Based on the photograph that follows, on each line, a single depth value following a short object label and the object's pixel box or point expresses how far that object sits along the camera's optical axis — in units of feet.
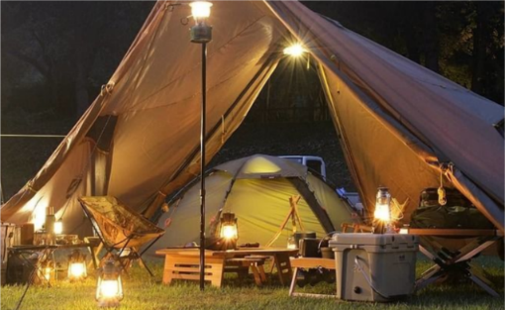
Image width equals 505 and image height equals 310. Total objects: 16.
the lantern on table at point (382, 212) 19.86
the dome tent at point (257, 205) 32.14
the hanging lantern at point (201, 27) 22.04
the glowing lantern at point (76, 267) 25.14
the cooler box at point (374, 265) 19.11
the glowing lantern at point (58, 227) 26.68
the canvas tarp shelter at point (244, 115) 20.94
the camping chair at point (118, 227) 25.07
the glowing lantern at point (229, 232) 25.25
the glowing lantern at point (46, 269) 24.35
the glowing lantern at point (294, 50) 25.98
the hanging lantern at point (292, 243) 27.12
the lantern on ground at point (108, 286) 19.13
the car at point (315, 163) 49.60
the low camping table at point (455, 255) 21.24
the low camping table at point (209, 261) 23.89
